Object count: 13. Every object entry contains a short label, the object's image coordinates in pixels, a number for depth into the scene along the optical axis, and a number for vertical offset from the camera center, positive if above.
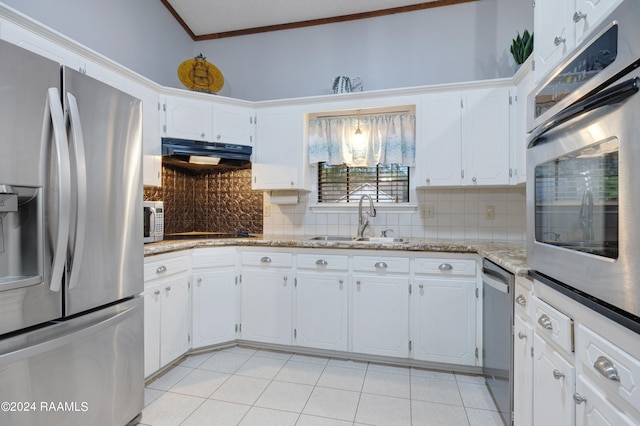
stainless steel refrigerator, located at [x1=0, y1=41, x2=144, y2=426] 1.17 -0.13
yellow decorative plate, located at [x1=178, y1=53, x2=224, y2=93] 2.98 +1.30
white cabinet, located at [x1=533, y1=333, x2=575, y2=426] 1.01 -0.61
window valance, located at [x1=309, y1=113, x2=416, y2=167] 3.00 +0.70
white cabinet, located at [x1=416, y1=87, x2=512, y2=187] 2.53 +0.61
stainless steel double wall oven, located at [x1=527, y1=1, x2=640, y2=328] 0.74 +0.13
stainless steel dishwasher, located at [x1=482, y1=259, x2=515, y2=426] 1.64 -0.70
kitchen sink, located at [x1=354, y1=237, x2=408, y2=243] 2.85 -0.23
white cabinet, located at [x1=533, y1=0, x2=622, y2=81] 0.98 +0.66
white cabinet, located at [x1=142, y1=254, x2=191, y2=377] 2.11 -0.68
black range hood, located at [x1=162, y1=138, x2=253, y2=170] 2.73 +0.53
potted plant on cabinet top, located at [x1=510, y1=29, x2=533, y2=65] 2.47 +1.29
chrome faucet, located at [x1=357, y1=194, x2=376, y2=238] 2.99 -0.06
